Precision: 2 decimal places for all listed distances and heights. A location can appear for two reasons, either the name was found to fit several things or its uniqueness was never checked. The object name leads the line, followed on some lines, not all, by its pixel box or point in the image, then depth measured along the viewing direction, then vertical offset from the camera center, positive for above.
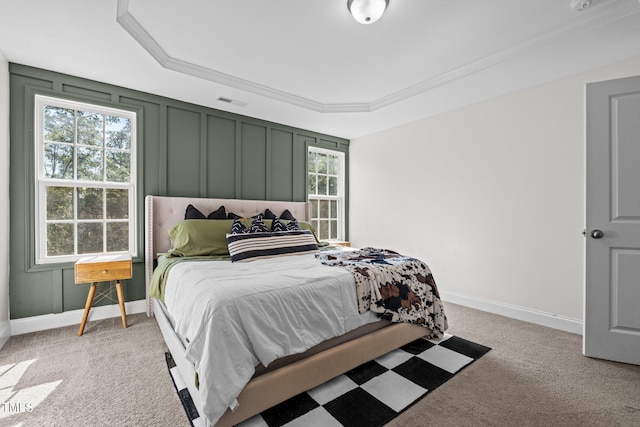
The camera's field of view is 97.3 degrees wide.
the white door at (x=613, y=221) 2.13 -0.07
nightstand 2.49 -0.55
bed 1.40 -0.89
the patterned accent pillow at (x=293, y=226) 3.23 -0.16
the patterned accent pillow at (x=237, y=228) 2.86 -0.16
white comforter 1.34 -0.58
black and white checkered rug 1.53 -1.12
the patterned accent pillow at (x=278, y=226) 3.19 -0.16
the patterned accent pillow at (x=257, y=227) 2.94 -0.16
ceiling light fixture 1.88 +1.39
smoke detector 1.86 +1.39
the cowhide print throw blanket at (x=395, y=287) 2.05 -0.59
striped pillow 2.56 -0.32
